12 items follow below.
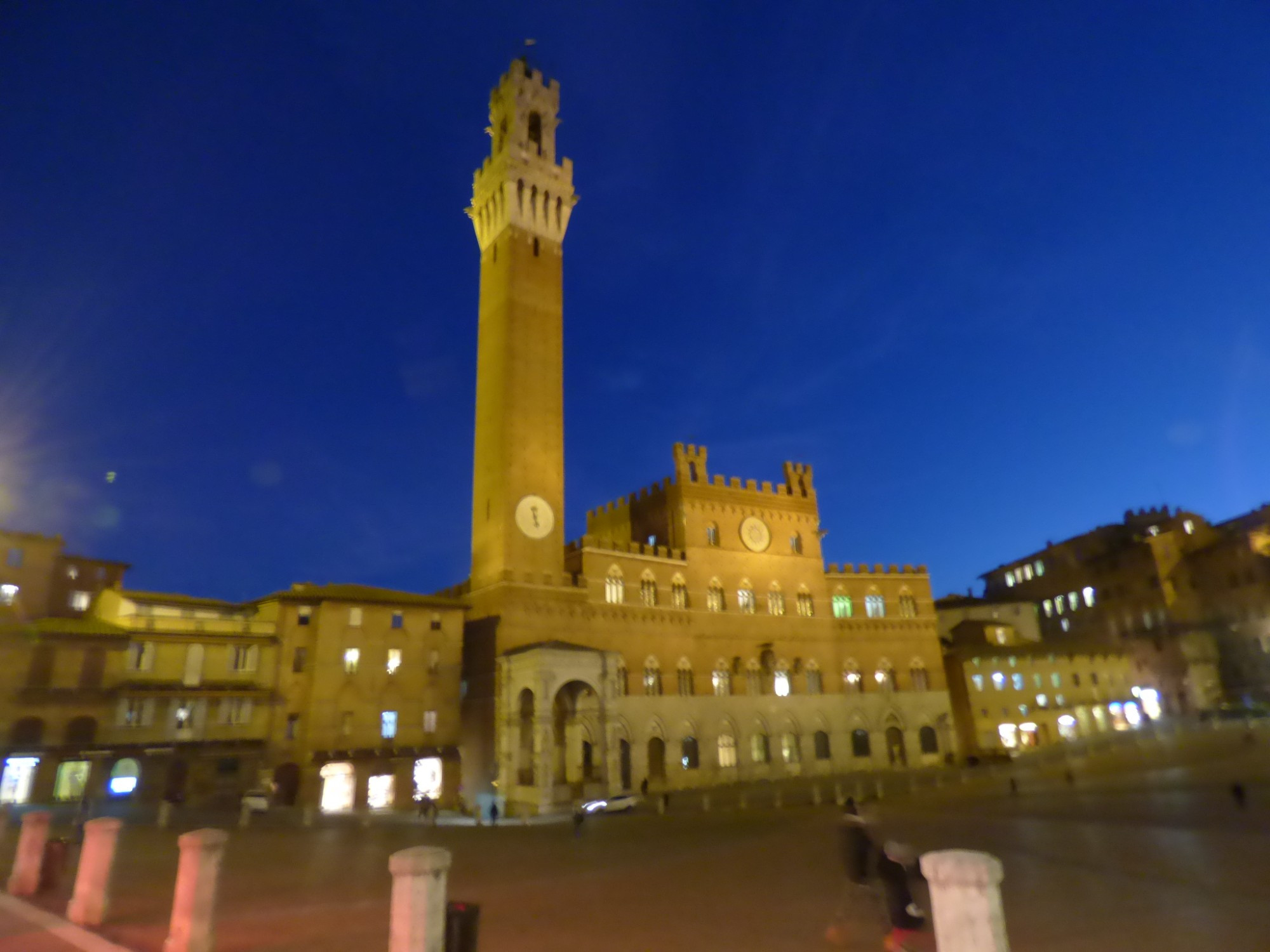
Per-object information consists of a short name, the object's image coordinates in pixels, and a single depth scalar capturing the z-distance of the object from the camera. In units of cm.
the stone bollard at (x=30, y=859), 1359
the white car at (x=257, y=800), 2886
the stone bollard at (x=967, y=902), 579
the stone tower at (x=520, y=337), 4162
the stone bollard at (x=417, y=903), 775
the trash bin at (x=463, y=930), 803
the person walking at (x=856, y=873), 1080
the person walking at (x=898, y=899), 852
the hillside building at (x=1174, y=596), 6494
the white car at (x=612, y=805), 3278
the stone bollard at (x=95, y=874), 1159
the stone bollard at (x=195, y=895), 956
